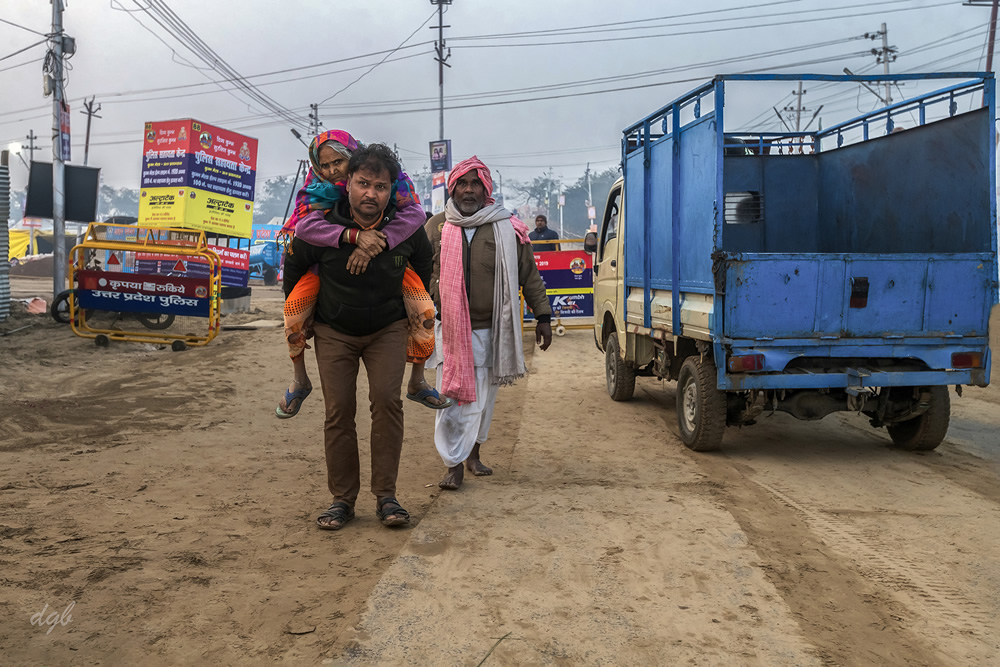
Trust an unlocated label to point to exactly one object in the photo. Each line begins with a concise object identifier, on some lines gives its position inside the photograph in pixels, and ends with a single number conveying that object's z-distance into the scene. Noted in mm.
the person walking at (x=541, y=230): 16078
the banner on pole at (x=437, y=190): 28998
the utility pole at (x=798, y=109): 51375
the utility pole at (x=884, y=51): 41875
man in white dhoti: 4660
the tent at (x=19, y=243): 36562
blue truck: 5258
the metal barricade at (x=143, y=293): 10641
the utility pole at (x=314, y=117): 51312
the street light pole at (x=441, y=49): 41372
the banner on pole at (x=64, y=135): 13867
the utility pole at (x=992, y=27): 25766
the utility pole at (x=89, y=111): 57219
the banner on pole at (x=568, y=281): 14328
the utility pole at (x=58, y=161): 13727
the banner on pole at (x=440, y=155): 31625
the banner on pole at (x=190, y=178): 14086
